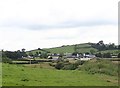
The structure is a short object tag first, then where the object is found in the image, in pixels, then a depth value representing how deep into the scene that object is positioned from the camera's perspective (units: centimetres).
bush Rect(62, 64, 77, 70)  5612
